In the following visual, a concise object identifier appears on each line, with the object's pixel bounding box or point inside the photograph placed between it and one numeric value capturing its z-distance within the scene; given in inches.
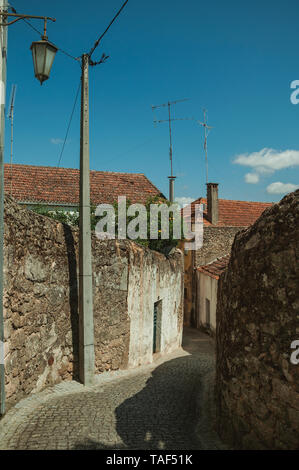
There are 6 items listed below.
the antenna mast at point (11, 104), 326.6
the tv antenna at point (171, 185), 780.8
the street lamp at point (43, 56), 202.7
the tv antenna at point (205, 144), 739.4
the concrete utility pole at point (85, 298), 256.7
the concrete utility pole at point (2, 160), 179.6
